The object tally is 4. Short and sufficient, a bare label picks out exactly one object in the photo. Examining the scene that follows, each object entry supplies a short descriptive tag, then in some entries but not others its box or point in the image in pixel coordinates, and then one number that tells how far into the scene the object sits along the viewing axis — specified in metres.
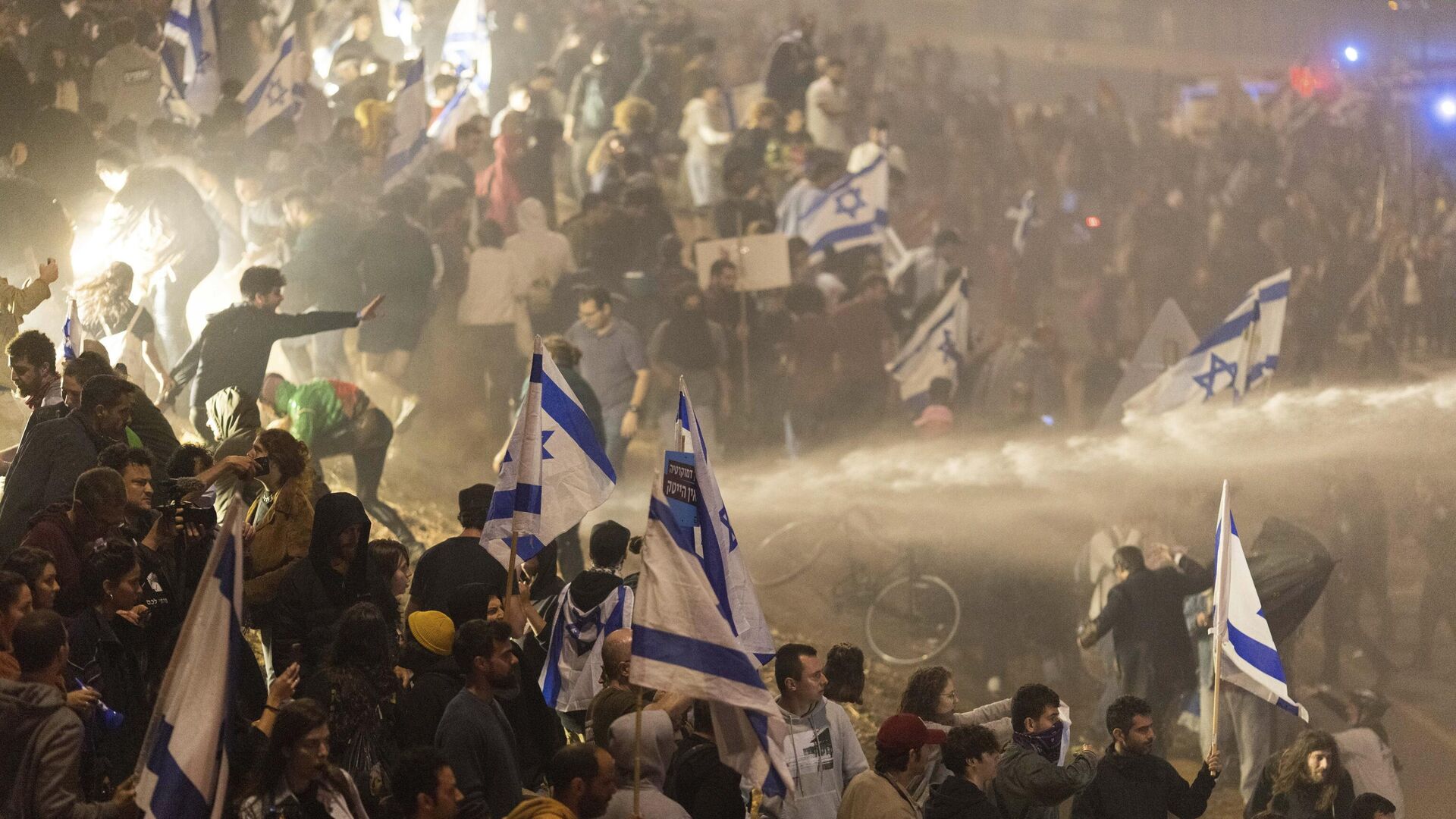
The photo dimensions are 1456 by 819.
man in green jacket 23.78
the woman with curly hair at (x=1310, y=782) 17.09
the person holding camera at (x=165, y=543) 12.07
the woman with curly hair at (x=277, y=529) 13.83
